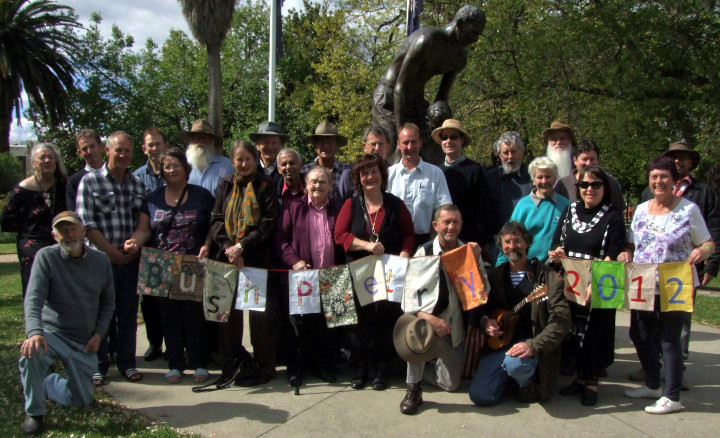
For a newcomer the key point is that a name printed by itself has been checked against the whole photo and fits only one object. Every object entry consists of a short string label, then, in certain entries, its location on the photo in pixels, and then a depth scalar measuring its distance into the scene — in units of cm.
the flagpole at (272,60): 1277
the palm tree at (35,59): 2600
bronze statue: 654
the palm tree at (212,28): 1956
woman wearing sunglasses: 459
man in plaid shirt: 506
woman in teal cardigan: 499
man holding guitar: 442
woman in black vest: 484
